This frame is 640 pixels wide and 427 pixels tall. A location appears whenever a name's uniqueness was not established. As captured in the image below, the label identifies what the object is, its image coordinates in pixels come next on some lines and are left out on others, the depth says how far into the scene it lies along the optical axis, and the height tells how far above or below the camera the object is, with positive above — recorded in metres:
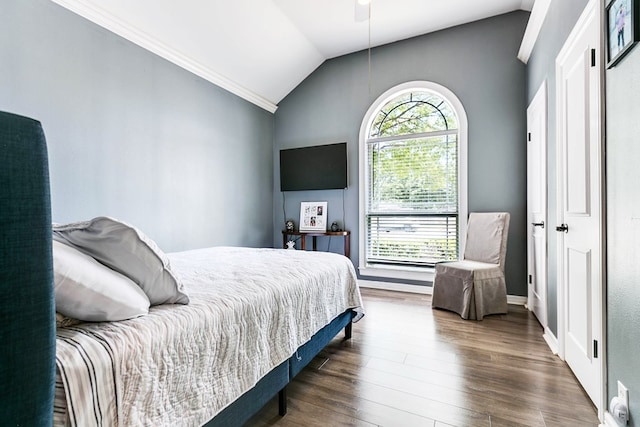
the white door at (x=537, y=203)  2.63 +0.12
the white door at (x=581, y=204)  1.55 +0.07
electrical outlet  1.26 -0.76
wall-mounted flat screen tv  4.36 +0.73
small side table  4.25 -0.28
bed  0.57 -0.36
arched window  3.83 +0.47
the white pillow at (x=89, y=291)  0.86 -0.23
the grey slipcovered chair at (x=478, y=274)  2.94 -0.60
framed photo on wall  1.18 +0.80
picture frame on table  4.49 +0.00
